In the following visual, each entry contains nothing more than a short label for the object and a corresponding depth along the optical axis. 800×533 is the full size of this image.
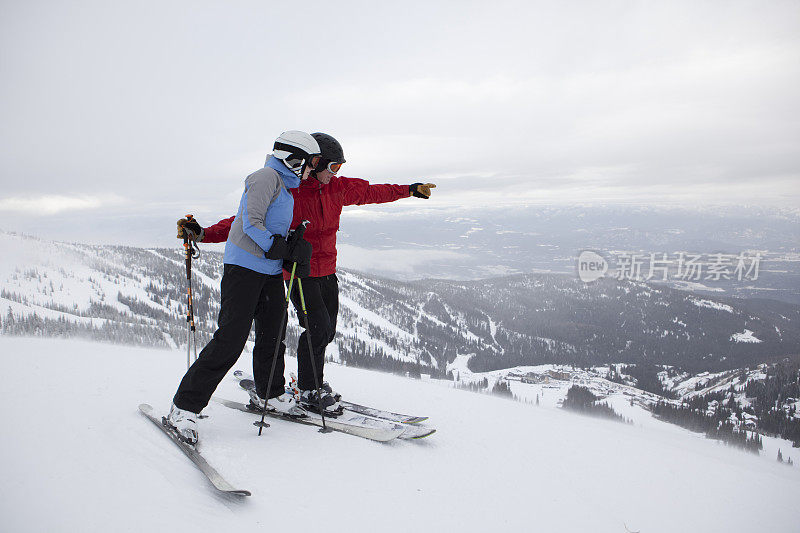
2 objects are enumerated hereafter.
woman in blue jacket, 3.79
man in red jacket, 4.77
